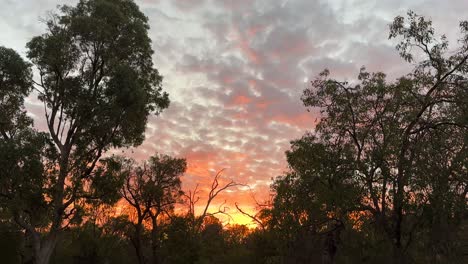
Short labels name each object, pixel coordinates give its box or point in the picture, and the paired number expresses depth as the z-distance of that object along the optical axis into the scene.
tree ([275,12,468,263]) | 15.87
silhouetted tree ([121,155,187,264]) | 47.50
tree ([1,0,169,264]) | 24.39
